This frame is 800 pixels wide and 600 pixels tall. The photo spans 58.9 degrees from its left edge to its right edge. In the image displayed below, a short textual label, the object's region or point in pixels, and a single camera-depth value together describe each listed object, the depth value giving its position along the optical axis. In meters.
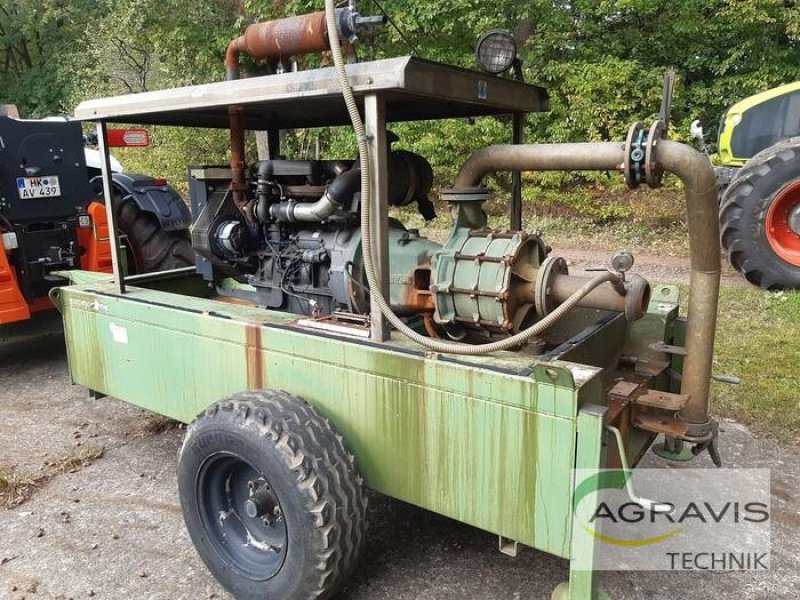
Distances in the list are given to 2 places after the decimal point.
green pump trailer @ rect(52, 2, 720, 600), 2.27
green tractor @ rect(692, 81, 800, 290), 6.88
